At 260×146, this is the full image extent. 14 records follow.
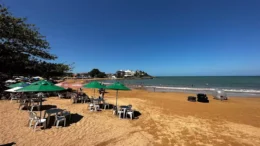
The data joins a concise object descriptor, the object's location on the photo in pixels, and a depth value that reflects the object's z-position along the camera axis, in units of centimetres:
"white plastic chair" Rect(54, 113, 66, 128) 624
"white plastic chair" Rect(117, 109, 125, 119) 803
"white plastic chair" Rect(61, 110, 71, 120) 676
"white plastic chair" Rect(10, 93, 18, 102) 1142
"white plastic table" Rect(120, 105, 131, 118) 818
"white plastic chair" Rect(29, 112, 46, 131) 595
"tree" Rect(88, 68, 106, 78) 12862
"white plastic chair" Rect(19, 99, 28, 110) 923
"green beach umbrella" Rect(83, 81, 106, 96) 950
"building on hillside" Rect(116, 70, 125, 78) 14394
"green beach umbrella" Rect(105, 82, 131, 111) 848
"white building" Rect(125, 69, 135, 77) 15738
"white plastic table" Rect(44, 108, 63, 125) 643
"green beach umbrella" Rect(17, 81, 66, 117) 581
